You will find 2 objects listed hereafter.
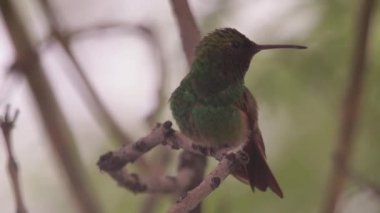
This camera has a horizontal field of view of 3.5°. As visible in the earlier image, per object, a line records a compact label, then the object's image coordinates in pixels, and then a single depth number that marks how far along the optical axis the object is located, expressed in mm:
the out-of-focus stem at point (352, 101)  2186
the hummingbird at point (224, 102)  2101
